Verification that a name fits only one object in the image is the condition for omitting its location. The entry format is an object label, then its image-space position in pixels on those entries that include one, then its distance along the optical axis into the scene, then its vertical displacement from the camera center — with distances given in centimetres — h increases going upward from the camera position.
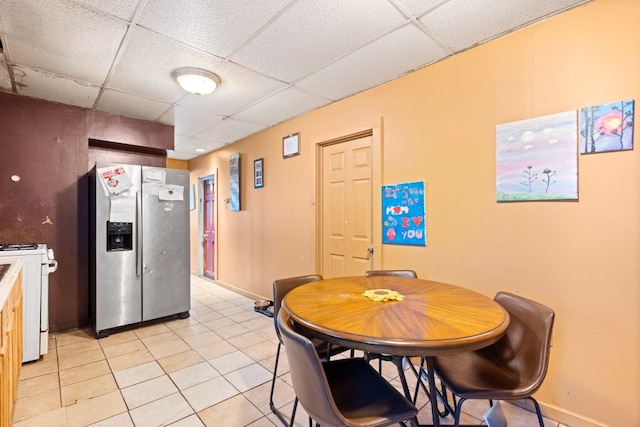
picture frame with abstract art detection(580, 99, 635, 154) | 171 +50
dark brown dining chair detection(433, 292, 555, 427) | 137 -80
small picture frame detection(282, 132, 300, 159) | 384 +91
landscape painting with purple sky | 187 +36
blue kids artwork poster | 262 -2
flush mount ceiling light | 262 +122
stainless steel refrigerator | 321 -36
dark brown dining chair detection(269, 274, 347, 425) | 189 -62
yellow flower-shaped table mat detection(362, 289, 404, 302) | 165 -47
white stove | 260 -74
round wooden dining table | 115 -48
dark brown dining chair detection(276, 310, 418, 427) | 112 -82
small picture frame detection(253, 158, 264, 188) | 444 +62
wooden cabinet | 150 -77
